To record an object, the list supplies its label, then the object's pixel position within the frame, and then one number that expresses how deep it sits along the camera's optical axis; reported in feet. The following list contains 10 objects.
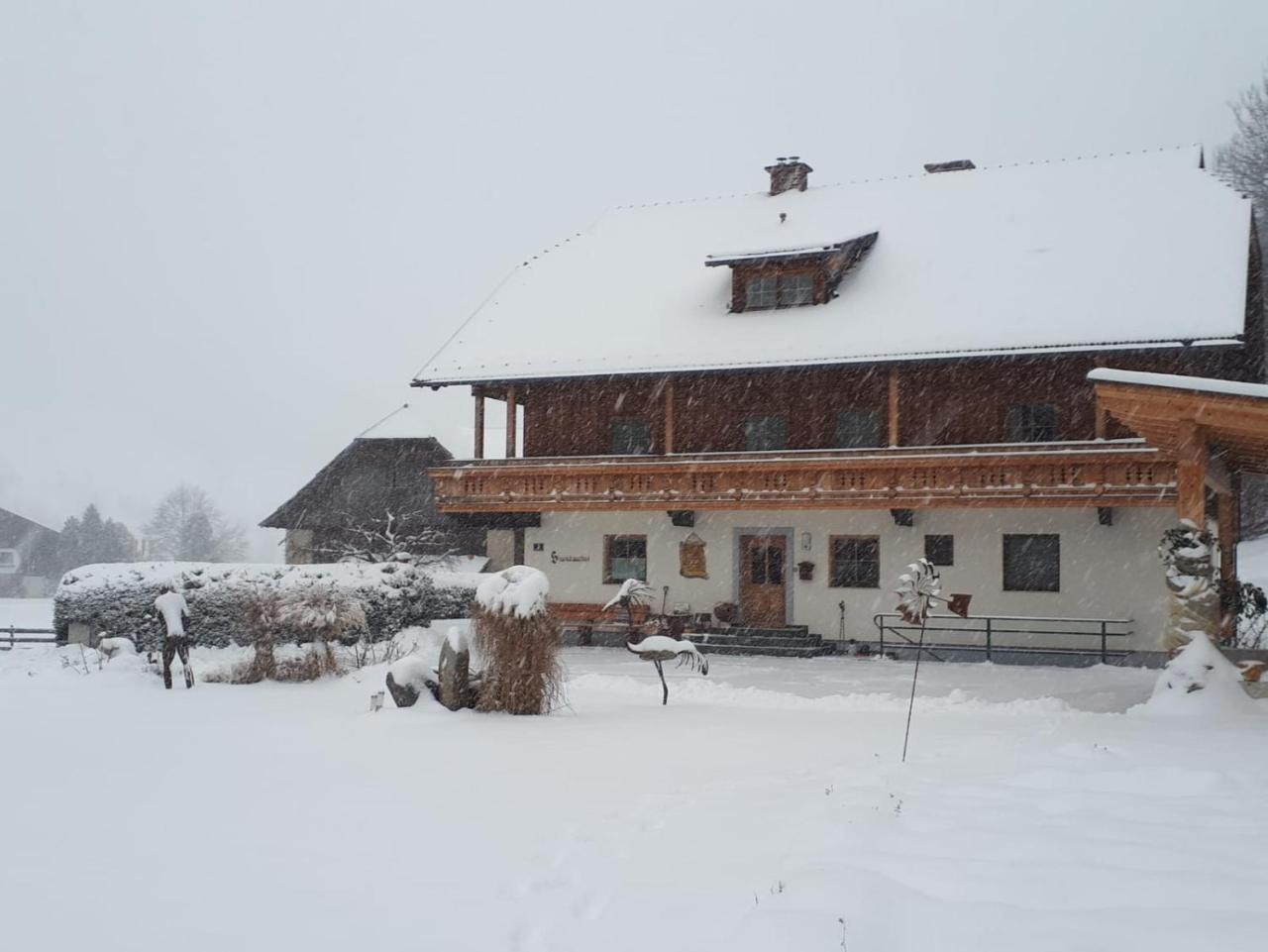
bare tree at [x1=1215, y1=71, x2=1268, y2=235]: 127.95
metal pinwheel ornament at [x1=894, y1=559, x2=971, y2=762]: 32.63
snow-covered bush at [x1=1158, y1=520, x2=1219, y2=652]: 40.91
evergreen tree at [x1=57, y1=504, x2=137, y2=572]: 262.06
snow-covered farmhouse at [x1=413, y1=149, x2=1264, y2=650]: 68.44
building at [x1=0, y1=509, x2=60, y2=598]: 244.42
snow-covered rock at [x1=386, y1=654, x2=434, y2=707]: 40.37
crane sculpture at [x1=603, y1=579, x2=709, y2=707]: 43.93
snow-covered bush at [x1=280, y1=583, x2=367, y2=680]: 55.77
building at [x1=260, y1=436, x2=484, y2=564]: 120.16
